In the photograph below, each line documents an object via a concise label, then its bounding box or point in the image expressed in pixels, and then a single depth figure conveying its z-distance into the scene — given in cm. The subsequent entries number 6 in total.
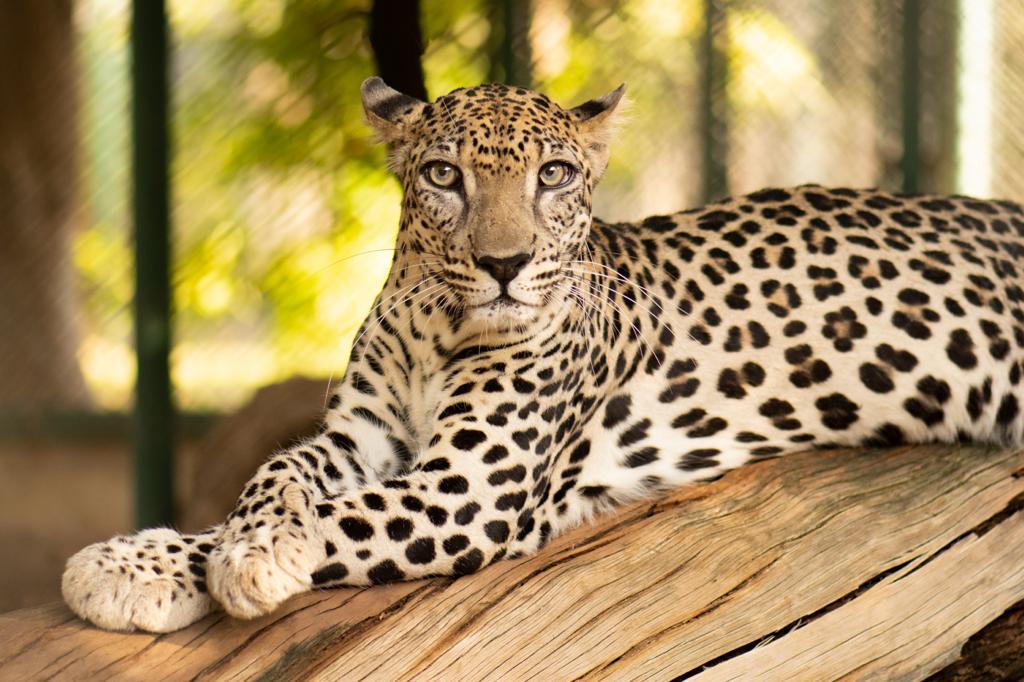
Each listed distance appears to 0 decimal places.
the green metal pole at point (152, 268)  1250
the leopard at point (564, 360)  719
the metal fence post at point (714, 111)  1270
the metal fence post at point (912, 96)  1253
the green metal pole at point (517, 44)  1205
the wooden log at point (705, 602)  680
